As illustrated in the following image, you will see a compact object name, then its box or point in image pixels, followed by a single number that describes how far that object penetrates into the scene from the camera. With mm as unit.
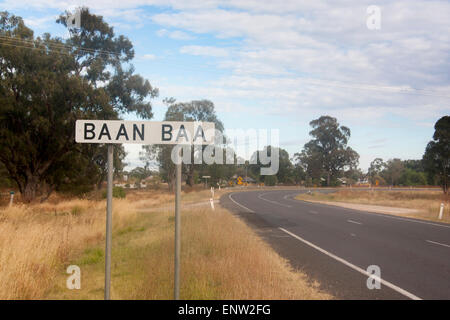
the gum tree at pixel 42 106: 23359
